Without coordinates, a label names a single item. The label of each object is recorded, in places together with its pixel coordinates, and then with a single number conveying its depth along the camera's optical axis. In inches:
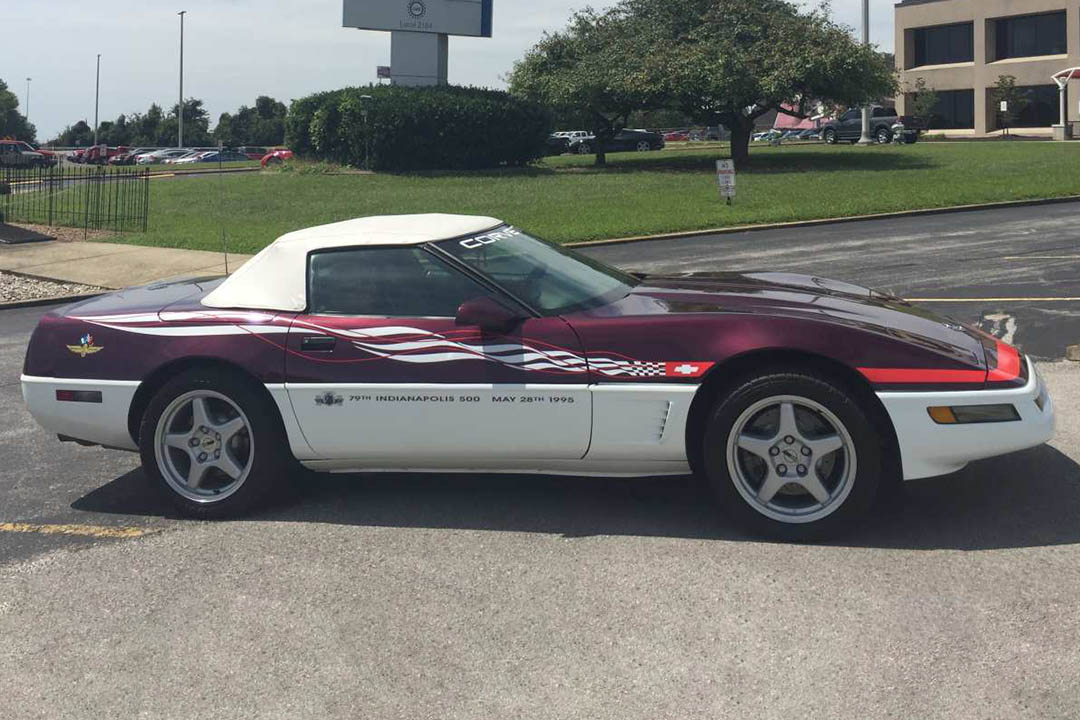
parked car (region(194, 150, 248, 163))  2393.0
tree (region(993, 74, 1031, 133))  2377.0
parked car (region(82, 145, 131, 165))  2576.3
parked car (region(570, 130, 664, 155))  2162.9
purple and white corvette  188.7
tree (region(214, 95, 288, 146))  3557.6
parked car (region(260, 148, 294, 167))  1683.8
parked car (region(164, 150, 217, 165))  2400.8
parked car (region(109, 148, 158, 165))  2502.5
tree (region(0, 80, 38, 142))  4114.9
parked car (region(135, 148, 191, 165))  2497.5
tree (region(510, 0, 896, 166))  1278.3
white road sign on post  890.1
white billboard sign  1550.2
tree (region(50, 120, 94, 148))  4138.8
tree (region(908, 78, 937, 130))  2522.1
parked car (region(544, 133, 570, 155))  1896.3
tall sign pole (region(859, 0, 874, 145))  1581.0
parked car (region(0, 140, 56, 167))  2206.2
